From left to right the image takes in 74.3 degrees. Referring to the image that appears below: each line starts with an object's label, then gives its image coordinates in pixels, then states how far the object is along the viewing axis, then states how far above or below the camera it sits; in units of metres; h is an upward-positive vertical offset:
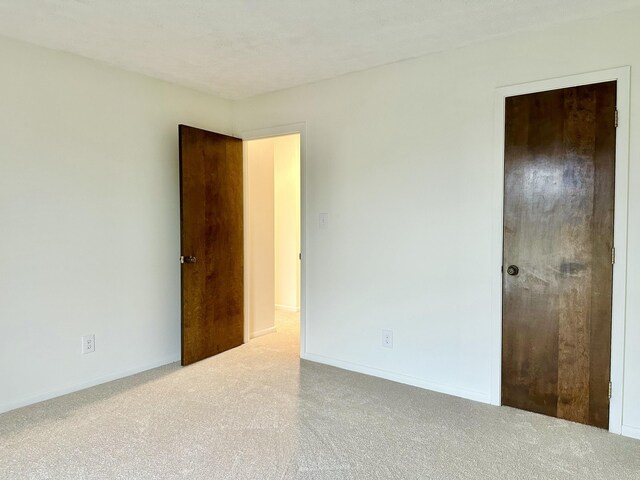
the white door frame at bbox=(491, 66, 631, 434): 2.30 +0.11
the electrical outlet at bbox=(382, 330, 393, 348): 3.19 -0.83
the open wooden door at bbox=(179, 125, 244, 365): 3.46 -0.12
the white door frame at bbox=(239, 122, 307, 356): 3.56 +0.33
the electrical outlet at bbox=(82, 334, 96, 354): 3.03 -0.83
